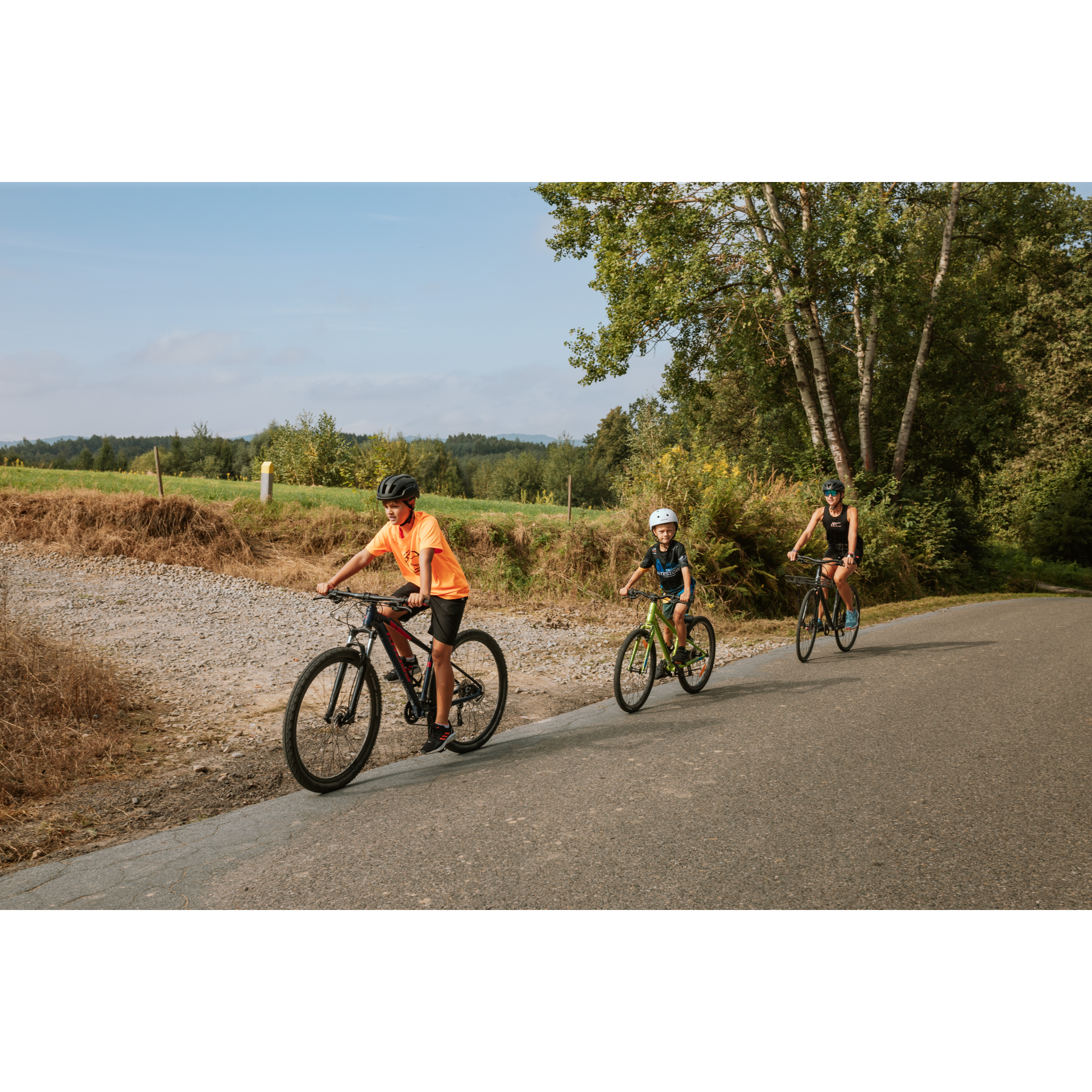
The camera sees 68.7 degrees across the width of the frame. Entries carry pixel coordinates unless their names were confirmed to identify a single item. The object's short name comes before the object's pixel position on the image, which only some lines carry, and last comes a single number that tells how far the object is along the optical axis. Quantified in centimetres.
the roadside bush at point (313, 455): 4944
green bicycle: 740
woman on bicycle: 1023
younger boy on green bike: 766
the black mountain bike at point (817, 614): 984
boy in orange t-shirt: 544
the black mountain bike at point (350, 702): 501
